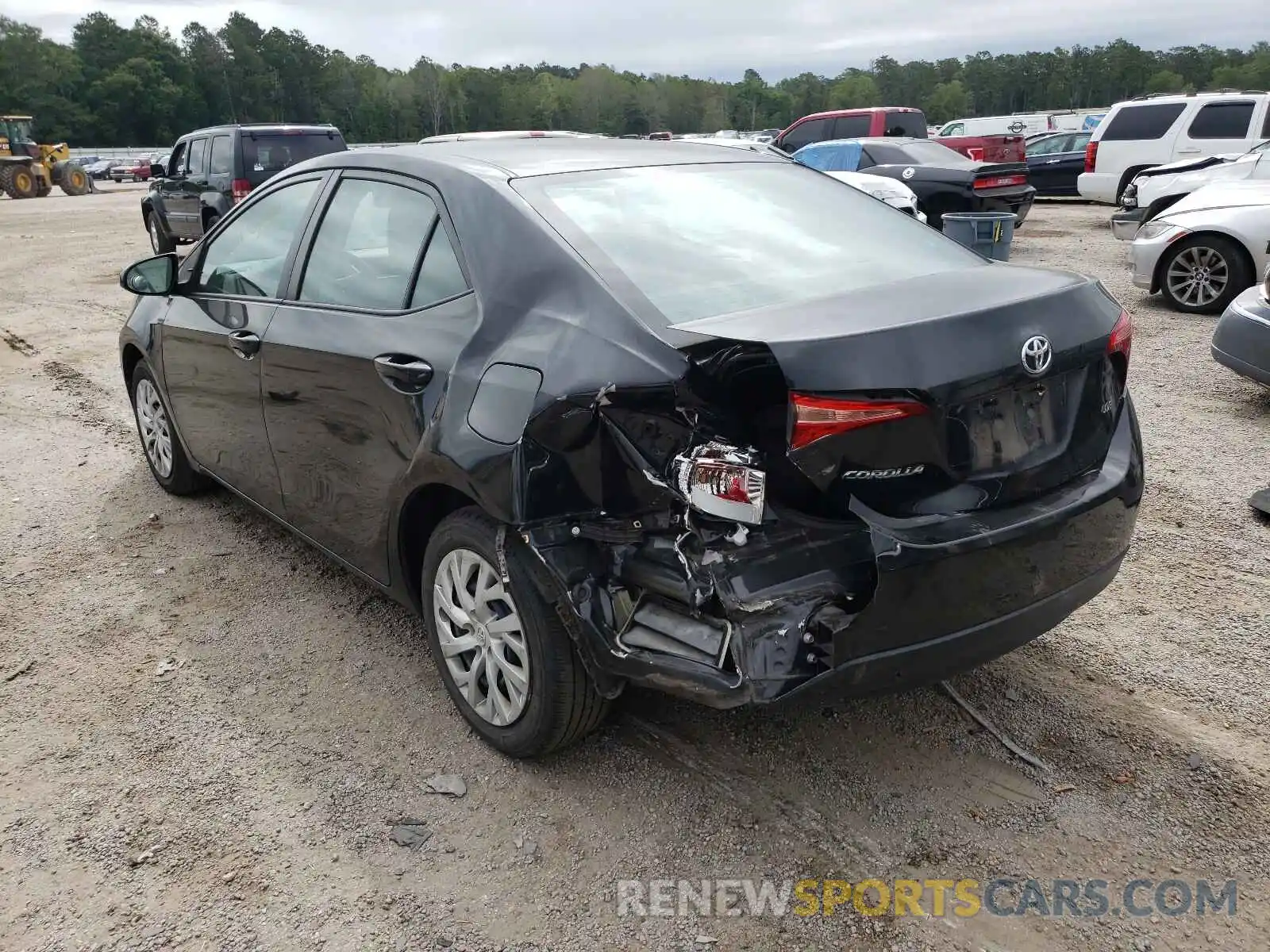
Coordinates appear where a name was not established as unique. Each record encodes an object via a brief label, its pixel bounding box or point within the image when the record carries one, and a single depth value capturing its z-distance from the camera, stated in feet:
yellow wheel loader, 115.65
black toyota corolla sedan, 7.49
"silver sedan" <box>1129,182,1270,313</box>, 27.96
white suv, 50.26
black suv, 45.39
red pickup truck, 59.21
